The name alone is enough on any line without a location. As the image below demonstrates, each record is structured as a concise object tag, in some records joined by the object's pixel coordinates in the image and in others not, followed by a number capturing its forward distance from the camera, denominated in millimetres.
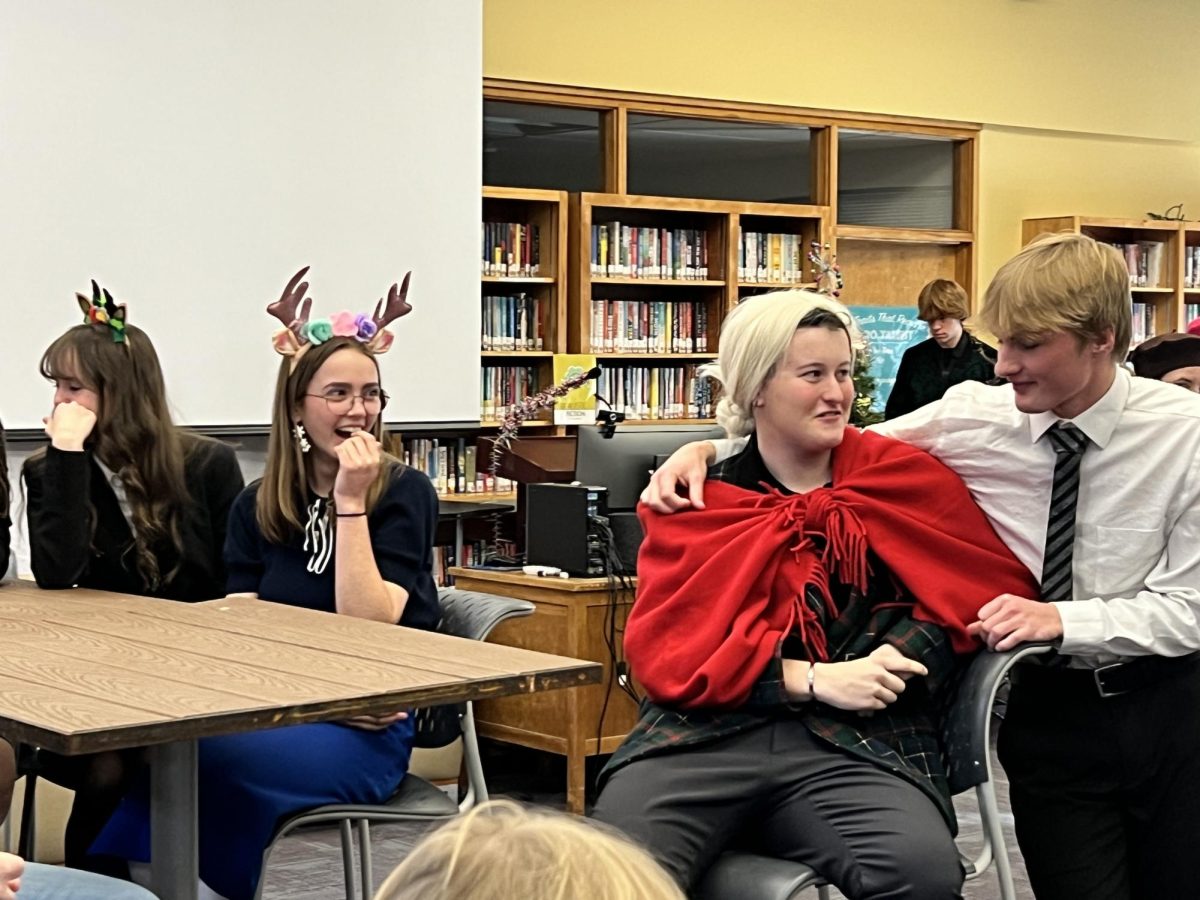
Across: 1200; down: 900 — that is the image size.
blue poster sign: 8766
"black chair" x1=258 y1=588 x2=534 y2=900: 2598
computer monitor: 4734
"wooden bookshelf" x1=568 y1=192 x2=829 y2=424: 7555
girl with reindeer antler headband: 2604
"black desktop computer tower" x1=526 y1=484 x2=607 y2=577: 4719
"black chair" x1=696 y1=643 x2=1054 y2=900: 2408
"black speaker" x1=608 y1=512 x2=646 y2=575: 4750
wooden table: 1949
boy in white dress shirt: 2449
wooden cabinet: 4773
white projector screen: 5680
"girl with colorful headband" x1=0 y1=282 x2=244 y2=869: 3135
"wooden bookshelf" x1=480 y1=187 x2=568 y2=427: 7418
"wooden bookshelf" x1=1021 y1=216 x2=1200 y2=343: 9281
